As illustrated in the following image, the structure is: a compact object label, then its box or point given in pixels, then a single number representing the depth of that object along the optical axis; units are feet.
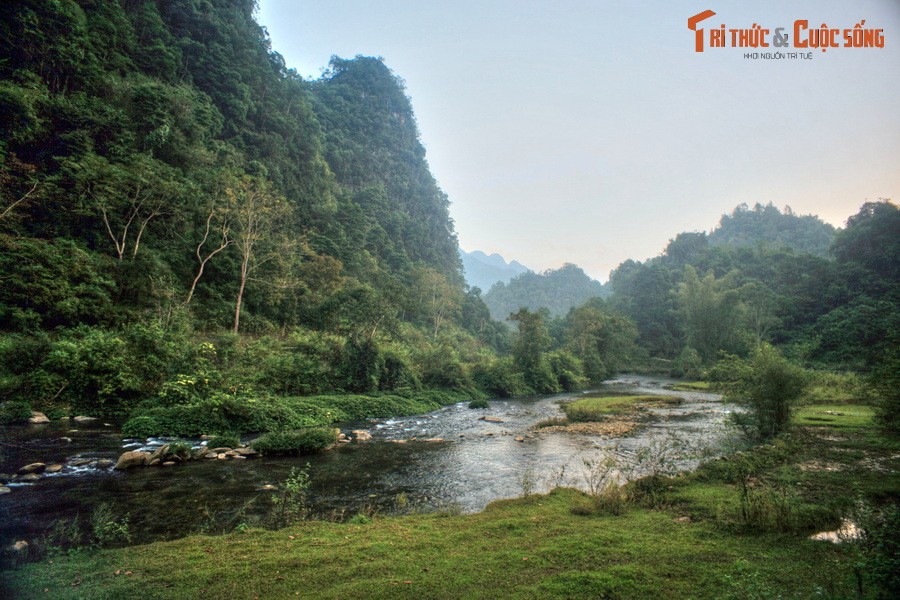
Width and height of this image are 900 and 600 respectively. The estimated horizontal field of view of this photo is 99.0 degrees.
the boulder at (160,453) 38.74
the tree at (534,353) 132.57
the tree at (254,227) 96.02
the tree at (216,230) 92.84
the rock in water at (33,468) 32.84
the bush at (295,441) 44.78
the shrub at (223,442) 45.83
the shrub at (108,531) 21.80
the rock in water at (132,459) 36.42
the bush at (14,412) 45.32
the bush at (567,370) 141.49
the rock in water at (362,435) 55.67
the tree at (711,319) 173.27
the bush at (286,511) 25.61
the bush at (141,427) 47.60
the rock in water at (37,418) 47.30
